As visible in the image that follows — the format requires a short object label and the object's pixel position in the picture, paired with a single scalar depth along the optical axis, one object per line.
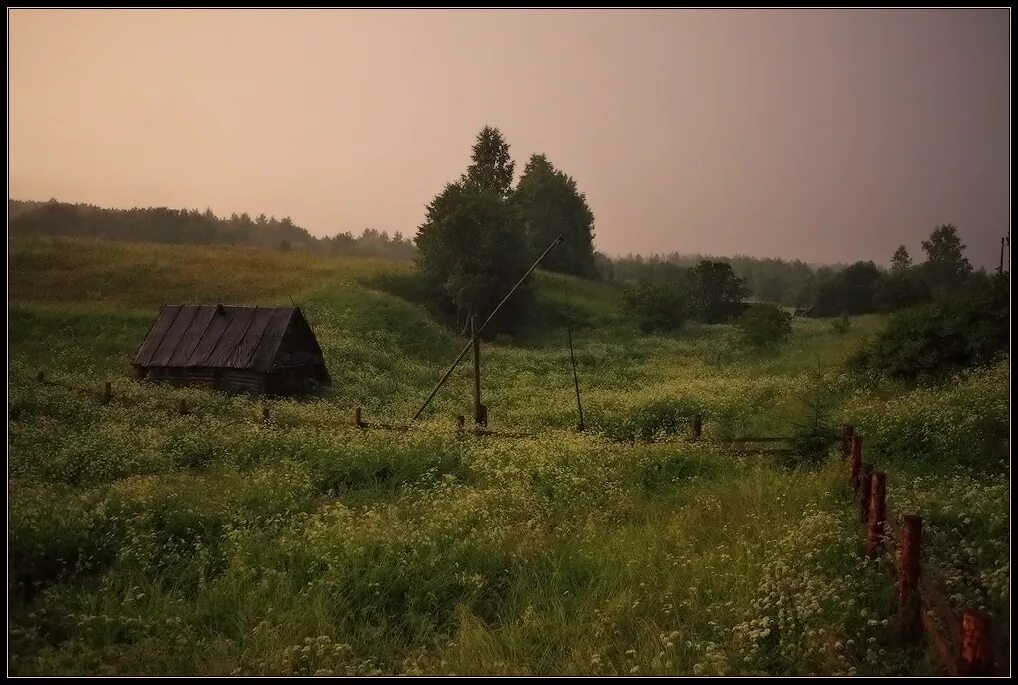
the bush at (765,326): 35.41
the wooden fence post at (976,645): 4.34
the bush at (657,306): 43.50
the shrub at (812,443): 12.96
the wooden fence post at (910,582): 5.89
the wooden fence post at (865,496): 8.63
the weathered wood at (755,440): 13.39
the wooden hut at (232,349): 23.77
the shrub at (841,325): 35.72
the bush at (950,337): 16.83
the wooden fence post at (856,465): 9.69
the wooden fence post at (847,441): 12.16
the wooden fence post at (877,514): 7.29
